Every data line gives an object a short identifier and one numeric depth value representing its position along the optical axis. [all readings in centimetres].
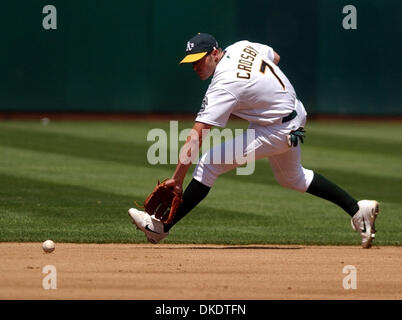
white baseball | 1467
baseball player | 1440
